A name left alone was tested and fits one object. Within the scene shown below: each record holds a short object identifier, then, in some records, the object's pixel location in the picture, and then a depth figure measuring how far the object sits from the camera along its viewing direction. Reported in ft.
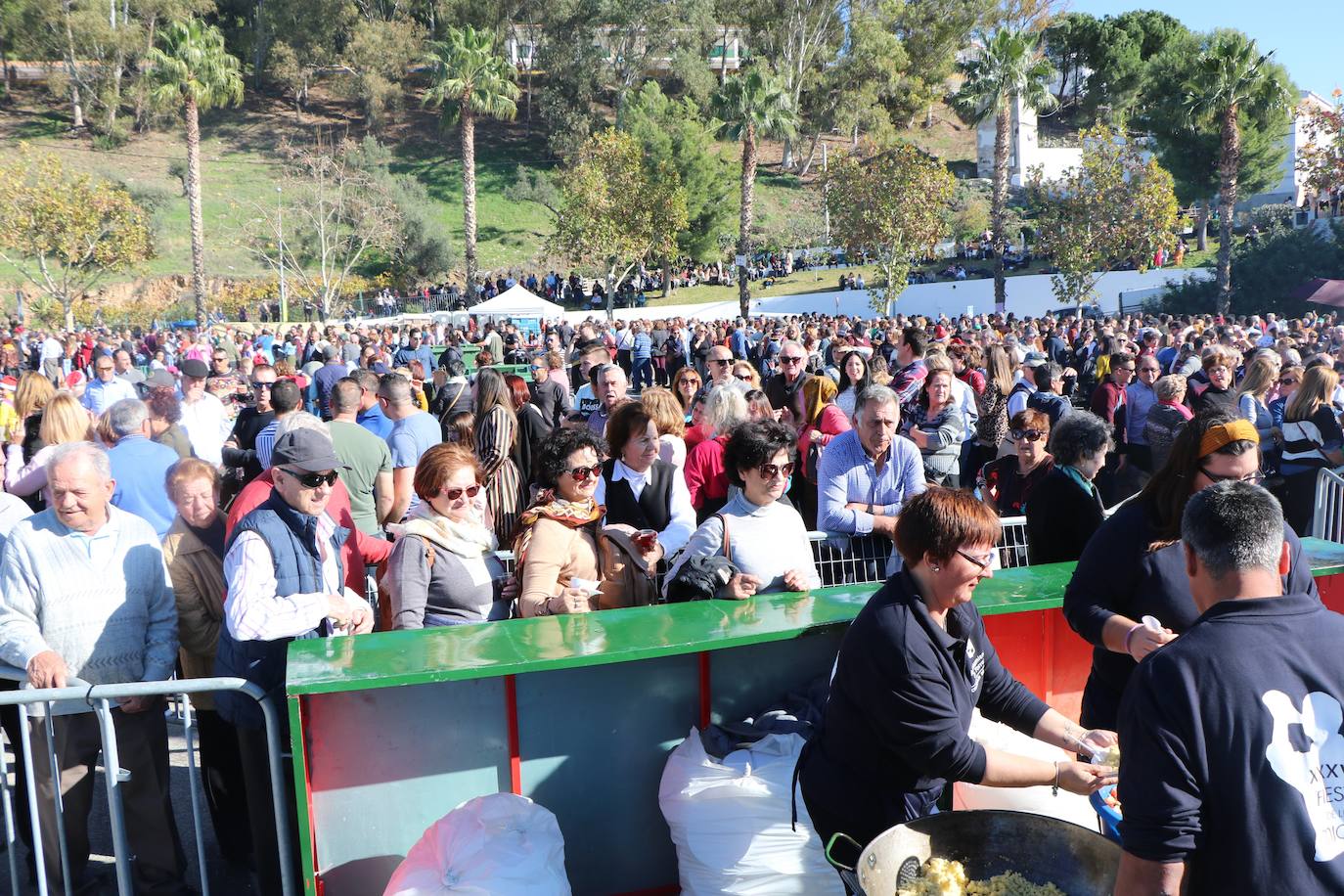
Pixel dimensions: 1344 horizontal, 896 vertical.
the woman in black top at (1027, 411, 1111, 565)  14.78
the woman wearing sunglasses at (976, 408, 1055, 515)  19.56
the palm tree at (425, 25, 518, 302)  138.92
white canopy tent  101.81
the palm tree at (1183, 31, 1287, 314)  102.99
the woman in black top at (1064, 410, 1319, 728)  10.60
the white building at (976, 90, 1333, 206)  214.28
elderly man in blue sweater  12.09
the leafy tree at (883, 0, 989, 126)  241.76
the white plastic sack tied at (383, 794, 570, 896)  9.66
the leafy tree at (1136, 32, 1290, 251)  160.56
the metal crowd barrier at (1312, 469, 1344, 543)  24.50
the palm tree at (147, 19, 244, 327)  120.47
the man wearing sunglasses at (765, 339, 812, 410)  28.09
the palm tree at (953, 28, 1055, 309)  125.90
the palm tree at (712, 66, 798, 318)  130.52
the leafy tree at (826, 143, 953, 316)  121.60
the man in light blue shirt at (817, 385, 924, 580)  18.08
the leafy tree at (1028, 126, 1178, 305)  116.57
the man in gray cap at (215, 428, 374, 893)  11.35
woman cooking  8.96
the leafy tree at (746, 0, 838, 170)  230.68
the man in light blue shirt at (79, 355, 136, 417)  35.06
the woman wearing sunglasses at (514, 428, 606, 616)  12.90
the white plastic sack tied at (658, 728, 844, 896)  10.45
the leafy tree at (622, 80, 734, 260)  167.53
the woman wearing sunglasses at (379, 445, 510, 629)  12.76
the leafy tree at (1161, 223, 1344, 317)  114.32
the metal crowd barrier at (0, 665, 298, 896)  10.86
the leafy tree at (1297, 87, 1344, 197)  98.94
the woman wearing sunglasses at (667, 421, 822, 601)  13.47
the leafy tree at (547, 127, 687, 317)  141.49
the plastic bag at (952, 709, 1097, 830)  10.87
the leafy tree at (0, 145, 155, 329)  123.44
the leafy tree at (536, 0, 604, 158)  215.51
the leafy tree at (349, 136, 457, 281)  165.48
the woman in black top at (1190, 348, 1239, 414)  29.78
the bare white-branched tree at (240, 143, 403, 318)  151.94
